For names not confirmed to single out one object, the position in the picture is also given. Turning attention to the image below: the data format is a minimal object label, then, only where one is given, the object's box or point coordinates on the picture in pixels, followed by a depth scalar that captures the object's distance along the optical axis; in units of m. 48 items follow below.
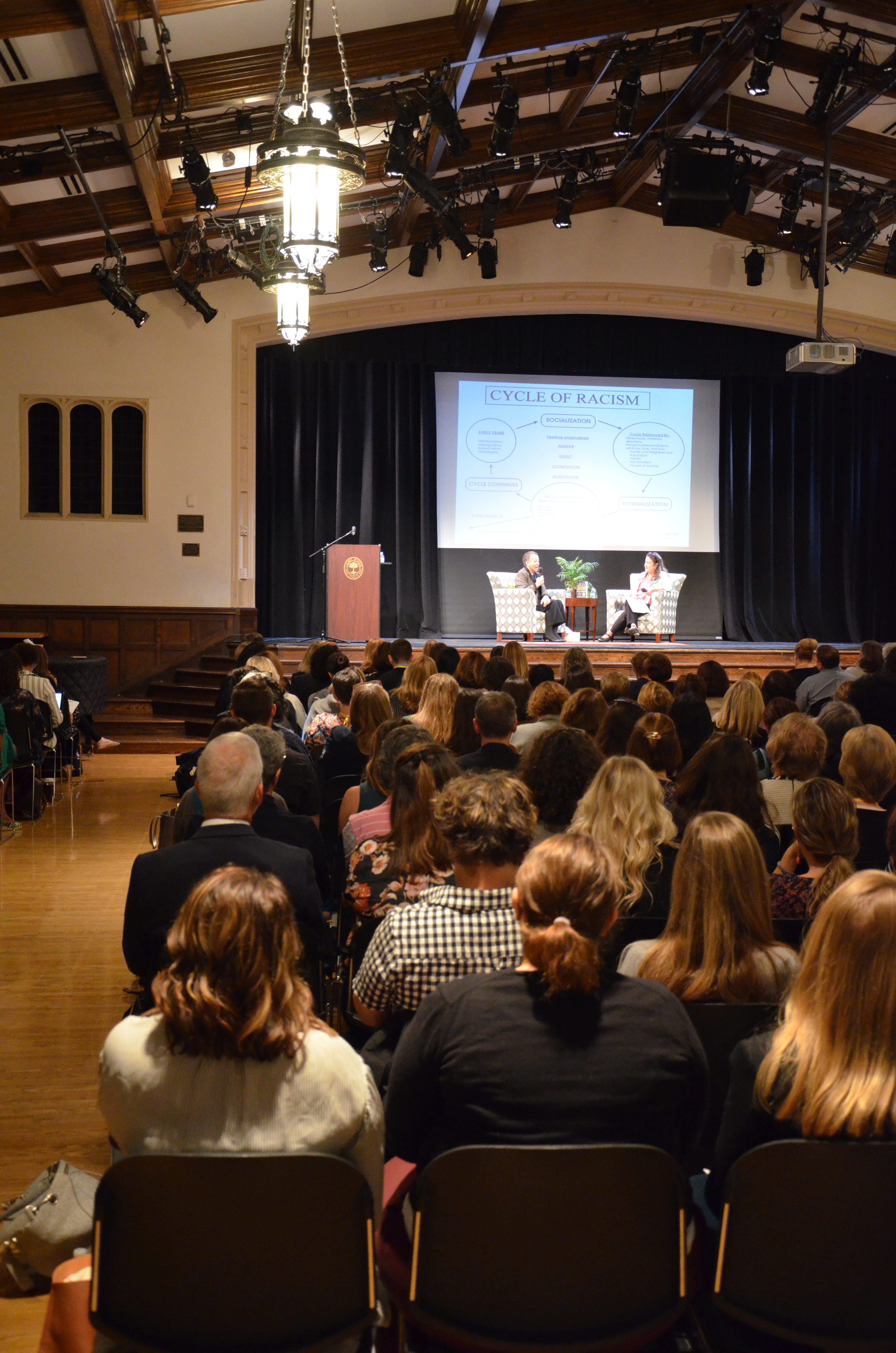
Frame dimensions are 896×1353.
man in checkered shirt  2.18
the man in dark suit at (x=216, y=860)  2.65
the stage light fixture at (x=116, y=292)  11.21
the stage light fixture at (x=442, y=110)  8.35
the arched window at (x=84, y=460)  13.66
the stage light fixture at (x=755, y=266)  13.69
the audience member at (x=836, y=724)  4.77
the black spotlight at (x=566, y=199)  11.39
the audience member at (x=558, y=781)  3.47
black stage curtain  14.89
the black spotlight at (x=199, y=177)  8.91
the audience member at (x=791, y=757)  4.14
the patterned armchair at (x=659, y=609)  13.98
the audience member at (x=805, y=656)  7.96
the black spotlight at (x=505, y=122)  8.73
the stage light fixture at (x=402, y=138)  8.38
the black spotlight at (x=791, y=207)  11.17
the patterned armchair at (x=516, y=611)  13.84
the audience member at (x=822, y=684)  6.91
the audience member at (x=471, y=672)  6.41
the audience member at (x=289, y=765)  4.33
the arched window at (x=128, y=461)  13.73
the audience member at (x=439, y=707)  4.93
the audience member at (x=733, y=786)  3.45
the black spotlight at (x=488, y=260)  13.23
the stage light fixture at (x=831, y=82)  8.42
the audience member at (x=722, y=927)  2.21
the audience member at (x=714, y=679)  6.46
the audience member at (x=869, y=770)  3.65
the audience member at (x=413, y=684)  5.78
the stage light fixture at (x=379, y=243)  11.84
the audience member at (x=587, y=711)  4.88
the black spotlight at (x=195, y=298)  12.09
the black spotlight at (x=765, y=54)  7.89
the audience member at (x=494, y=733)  4.19
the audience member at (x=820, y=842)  2.93
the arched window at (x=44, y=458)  13.58
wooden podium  12.88
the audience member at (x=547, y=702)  5.39
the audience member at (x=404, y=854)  2.87
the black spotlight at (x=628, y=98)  8.69
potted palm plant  14.11
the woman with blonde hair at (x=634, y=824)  3.07
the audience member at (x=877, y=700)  5.74
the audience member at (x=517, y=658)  6.58
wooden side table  13.95
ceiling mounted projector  9.34
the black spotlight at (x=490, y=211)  11.70
